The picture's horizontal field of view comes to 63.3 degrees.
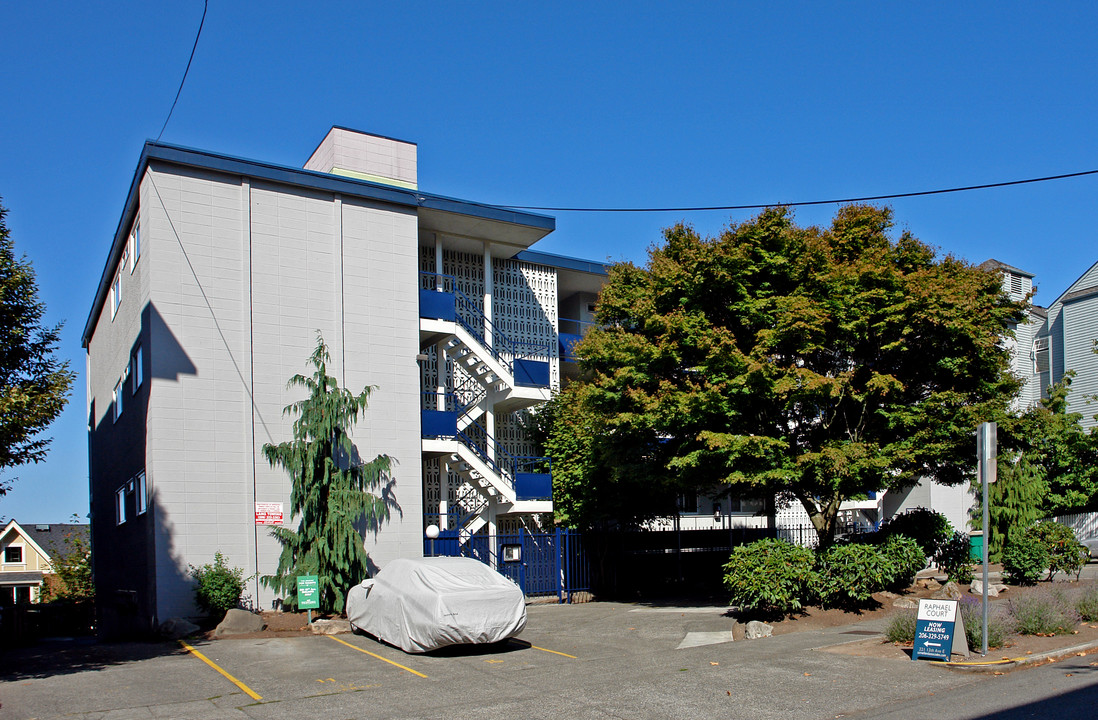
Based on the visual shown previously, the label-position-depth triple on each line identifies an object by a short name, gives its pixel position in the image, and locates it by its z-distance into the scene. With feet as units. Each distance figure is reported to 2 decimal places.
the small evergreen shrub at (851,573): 49.60
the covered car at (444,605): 41.73
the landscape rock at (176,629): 52.60
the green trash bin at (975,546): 67.97
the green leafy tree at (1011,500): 70.33
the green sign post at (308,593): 52.65
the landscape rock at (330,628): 52.06
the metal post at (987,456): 34.76
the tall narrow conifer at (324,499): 55.57
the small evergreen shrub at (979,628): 37.19
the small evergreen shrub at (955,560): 61.41
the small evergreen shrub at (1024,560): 60.08
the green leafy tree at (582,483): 70.49
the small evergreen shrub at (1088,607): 42.73
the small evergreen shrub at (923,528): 59.52
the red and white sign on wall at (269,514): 57.82
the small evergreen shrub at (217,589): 54.75
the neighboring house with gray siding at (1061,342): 121.19
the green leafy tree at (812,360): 51.88
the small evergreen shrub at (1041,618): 39.99
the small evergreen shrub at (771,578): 48.19
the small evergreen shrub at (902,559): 52.24
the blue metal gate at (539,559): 68.13
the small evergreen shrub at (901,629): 39.50
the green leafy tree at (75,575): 115.03
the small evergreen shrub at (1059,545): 61.00
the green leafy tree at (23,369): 41.83
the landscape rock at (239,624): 51.98
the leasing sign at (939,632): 35.63
